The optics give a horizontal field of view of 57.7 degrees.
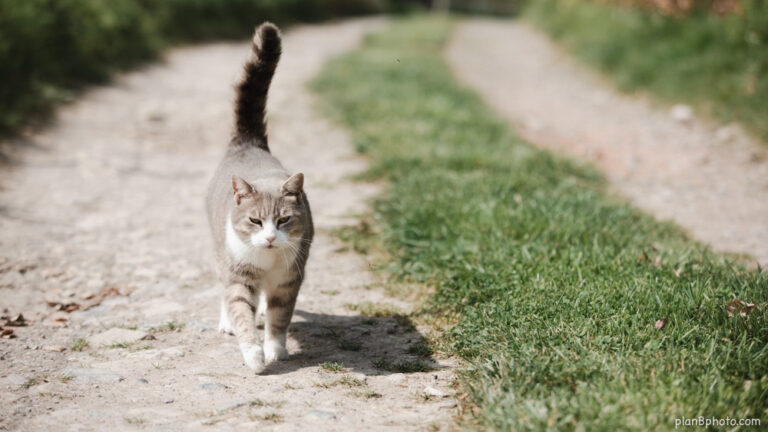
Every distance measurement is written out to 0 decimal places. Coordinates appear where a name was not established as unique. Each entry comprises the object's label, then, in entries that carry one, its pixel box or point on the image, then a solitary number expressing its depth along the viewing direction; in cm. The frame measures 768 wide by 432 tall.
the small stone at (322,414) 287
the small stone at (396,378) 326
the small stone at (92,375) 324
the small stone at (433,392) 310
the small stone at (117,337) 367
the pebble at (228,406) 292
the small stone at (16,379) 319
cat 345
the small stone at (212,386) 316
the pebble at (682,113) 901
